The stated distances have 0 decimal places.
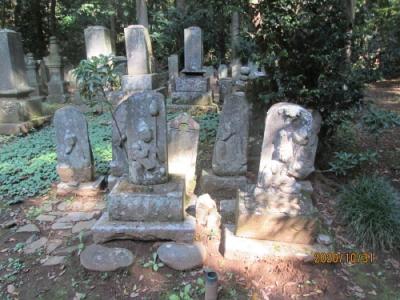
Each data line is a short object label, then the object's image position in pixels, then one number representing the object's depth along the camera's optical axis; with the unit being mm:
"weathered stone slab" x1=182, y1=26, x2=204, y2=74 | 10117
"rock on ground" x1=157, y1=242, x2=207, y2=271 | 3164
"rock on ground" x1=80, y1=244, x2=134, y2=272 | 3121
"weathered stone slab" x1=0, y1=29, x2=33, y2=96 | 7844
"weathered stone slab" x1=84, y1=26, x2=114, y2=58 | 9688
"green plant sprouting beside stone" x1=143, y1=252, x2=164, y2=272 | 3162
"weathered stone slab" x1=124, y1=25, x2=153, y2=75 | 8781
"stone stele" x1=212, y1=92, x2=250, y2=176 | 4445
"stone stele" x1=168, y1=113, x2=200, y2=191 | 4754
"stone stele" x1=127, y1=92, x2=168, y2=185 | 3461
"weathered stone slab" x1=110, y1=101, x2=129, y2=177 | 4616
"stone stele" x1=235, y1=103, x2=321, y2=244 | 3336
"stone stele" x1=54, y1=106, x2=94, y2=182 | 4648
